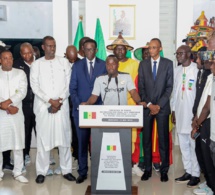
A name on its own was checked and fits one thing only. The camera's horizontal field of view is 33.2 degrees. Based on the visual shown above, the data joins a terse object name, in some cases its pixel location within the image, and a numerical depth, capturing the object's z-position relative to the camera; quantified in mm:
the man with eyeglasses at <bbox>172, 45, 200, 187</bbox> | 4320
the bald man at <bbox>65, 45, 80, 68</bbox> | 5000
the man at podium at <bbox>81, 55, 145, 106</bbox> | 4035
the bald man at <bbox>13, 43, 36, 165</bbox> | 4918
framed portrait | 6625
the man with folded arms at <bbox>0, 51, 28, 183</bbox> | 4383
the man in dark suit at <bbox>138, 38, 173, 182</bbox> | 4379
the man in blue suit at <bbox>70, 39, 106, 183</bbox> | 4332
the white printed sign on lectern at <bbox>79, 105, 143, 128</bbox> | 3637
